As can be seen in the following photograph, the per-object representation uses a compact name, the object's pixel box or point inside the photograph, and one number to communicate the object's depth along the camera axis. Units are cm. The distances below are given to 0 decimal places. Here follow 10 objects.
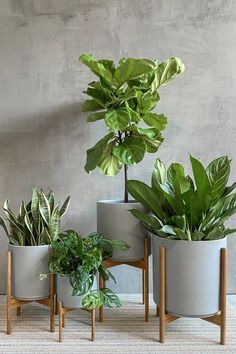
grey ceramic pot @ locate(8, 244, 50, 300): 154
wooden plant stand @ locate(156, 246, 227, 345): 143
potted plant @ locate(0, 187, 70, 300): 154
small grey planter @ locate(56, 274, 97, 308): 148
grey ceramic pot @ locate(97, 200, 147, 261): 164
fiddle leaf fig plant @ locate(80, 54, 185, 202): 149
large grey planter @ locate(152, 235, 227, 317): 141
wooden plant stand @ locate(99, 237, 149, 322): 165
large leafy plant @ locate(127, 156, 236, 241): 142
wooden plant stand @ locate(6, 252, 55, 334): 152
